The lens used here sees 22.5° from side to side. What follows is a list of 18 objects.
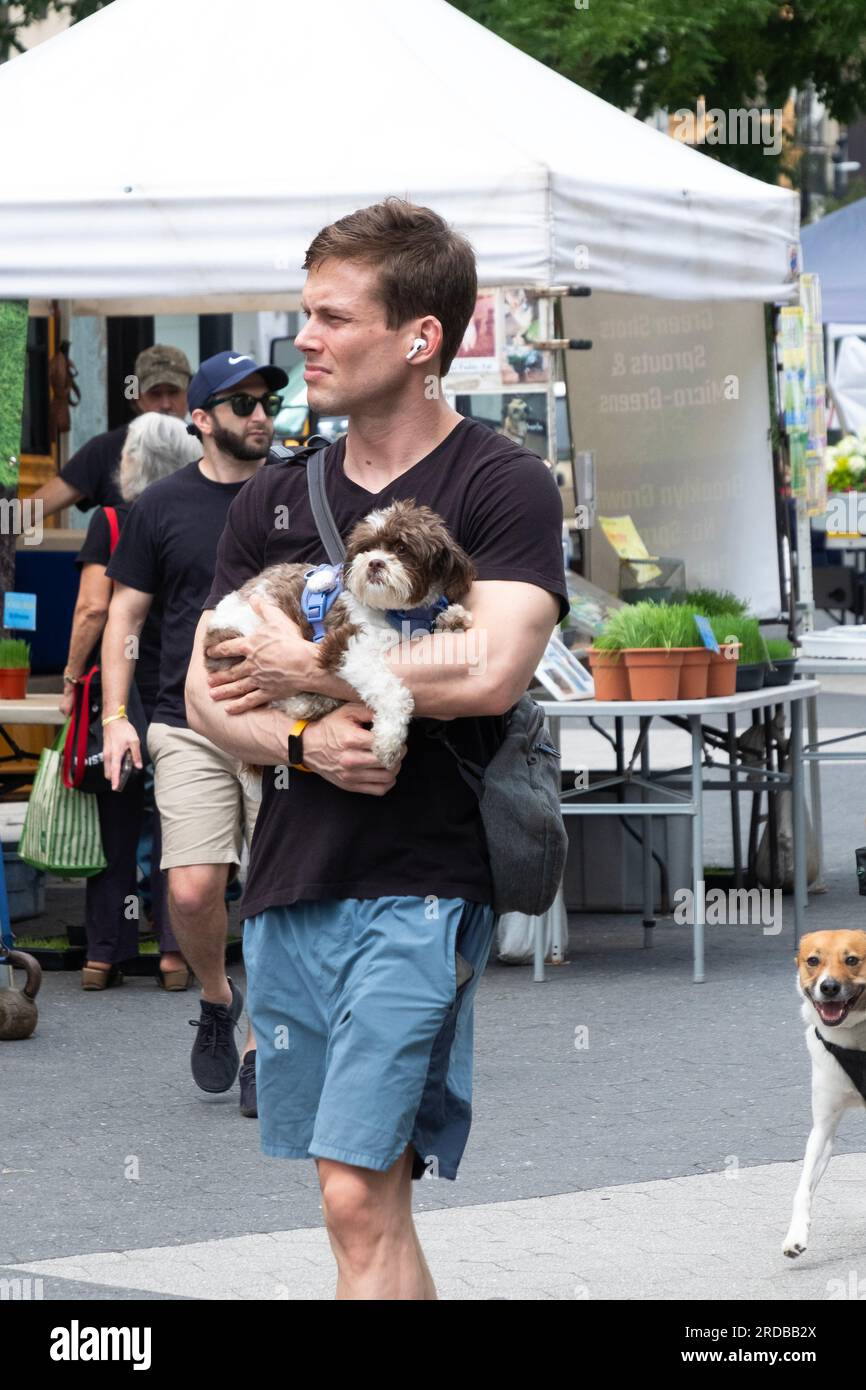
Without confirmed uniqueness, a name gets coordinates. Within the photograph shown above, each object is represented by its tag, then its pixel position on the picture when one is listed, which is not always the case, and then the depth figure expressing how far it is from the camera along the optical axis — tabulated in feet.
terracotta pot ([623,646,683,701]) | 26.32
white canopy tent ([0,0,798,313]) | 27.35
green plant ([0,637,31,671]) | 29.66
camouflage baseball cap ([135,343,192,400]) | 33.37
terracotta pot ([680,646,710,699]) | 26.58
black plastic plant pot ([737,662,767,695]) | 27.86
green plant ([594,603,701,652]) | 26.37
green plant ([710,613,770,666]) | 27.94
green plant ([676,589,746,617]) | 29.89
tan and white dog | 16.31
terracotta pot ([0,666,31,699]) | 29.76
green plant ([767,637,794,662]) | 29.04
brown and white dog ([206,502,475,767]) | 10.61
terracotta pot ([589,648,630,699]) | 26.84
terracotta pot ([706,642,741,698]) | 26.99
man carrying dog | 10.75
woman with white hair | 26.43
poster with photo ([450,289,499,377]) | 27.63
